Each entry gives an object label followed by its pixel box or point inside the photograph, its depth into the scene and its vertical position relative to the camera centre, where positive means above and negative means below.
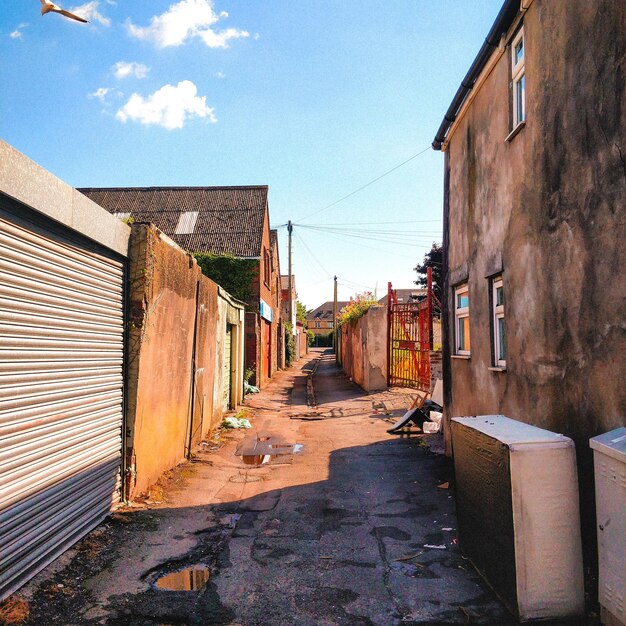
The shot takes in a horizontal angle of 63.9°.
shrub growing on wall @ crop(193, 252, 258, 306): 19.89 +3.03
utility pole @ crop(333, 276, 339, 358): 41.77 +4.25
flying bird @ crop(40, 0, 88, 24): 3.63 +2.52
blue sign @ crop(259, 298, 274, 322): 20.31 +1.64
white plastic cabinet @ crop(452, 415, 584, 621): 3.22 -1.16
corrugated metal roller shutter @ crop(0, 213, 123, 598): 3.57 -0.39
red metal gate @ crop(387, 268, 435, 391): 14.41 +0.21
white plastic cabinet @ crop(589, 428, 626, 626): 2.82 -1.01
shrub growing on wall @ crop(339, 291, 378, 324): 20.95 +1.88
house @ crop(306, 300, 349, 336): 113.31 +6.15
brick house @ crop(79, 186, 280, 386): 20.09 +5.55
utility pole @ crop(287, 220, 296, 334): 36.50 +8.46
